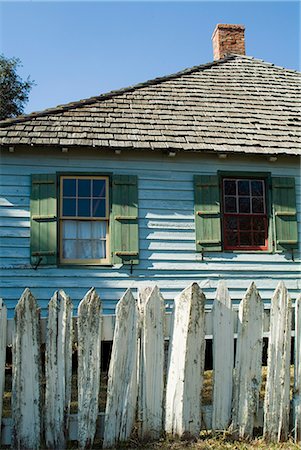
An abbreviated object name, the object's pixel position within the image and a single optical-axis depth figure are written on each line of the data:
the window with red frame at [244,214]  10.05
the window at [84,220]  9.54
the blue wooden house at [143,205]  9.34
